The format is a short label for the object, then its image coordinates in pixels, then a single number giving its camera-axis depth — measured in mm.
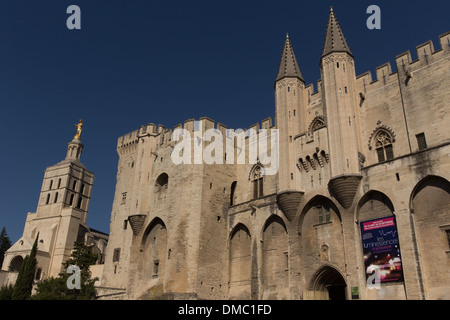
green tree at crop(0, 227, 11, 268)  68169
